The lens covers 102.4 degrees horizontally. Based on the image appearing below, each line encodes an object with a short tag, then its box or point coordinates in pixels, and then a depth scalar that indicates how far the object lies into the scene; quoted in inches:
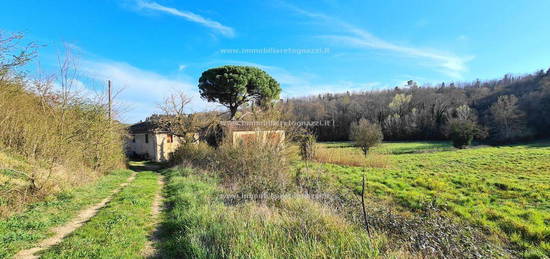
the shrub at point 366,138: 860.0
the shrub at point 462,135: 1114.1
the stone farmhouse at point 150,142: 754.3
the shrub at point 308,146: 542.0
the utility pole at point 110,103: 417.3
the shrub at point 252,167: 243.4
